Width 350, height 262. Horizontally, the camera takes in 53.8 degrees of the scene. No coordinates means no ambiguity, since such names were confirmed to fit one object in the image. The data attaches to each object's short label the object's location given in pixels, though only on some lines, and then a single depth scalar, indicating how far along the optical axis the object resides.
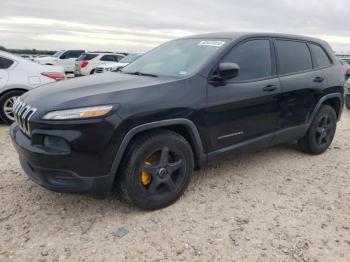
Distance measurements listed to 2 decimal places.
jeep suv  2.79
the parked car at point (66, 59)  20.81
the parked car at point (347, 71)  11.76
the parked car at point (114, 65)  13.68
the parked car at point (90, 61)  18.28
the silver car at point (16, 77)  6.31
